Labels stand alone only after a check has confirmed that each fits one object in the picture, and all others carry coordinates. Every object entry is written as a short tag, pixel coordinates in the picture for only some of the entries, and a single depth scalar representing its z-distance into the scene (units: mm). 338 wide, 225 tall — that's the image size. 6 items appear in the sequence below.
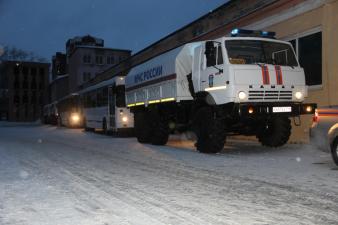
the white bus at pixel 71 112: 36625
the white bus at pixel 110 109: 24500
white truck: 12461
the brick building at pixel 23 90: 111562
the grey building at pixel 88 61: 79875
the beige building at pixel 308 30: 15117
